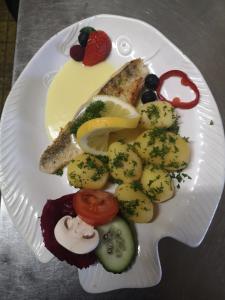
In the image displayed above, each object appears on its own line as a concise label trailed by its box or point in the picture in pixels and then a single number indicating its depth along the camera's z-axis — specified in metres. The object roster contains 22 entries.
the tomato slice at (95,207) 0.24
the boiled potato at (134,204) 0.25
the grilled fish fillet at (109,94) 0.28
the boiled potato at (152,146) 0.26
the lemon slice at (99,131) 0.26
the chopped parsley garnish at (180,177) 0.27
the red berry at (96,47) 0.31
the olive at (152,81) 0.30
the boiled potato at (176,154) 0.26
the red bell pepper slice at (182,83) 0.28
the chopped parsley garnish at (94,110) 0.27
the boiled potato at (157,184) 0.25
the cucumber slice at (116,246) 0.24
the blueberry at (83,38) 0.31
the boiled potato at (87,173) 0.26
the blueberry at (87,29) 0.31
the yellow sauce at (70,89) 0.30
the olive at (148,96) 0.29
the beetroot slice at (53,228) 0.25
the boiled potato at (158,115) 0.27
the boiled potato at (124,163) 0.26
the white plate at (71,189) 0.25
